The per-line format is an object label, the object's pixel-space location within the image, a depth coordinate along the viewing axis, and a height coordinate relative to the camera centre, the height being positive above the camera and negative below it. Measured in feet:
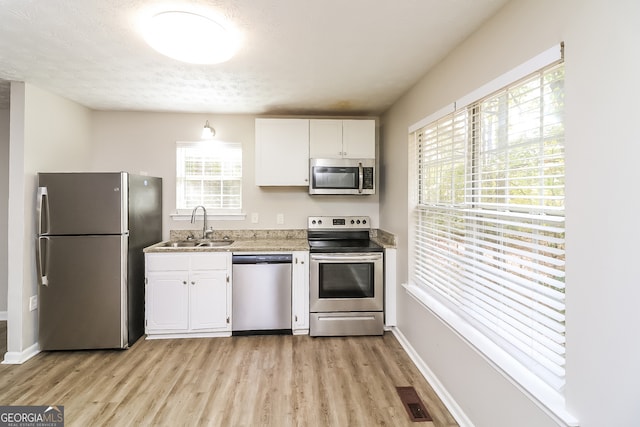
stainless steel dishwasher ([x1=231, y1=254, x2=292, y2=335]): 10.34 -2.81
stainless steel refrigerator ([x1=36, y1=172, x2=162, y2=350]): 9.03 -1.46
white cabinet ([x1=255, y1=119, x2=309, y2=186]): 11.35 +2.19
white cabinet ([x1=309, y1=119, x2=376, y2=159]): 11.43 +2.62
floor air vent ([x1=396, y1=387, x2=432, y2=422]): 6.48 -4.33
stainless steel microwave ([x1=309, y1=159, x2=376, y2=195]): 11.35 +1.19
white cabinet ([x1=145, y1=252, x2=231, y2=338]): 10.09 -2.77
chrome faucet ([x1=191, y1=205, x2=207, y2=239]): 12.04 -0.32
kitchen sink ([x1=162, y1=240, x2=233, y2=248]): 11.14 -1.24
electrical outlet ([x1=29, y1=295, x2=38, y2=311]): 9.07 -2.73
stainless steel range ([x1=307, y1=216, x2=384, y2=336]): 10.35 -2.74
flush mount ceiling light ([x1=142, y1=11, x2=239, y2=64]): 5.43 +3.25
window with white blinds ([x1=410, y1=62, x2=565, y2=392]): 4.28 -0.16
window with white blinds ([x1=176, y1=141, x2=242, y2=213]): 12.25 +1.35
